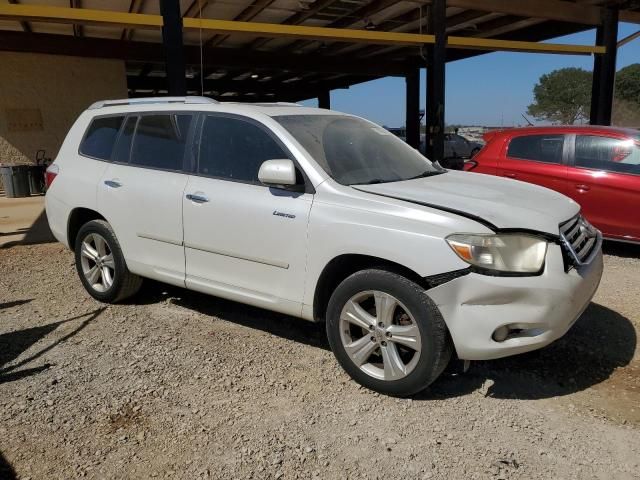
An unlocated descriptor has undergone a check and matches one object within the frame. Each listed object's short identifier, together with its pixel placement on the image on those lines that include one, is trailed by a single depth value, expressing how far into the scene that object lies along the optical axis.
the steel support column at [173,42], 7.51
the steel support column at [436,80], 10.07
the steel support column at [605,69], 12.02
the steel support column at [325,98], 23.34
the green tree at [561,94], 61.00
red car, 6.07
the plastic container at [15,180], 11.85
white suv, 2.95
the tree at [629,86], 58.53
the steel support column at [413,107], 17.73
